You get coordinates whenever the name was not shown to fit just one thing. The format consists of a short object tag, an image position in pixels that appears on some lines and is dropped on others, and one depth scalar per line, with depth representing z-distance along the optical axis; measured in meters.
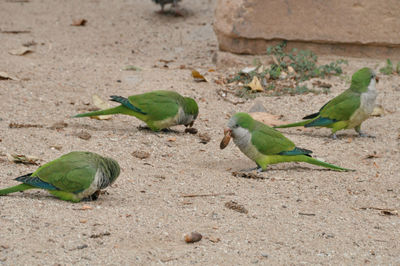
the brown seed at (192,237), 5.96
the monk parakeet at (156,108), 9.75
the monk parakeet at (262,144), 8.44
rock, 12.98
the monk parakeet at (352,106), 10.02
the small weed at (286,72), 12.63
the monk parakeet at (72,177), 6.55
